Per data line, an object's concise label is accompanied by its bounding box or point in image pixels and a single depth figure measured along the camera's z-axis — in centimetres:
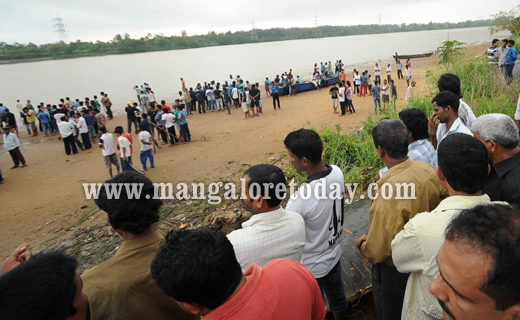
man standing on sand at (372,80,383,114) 1209
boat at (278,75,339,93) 2043
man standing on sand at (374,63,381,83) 1812
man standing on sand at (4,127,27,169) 1005
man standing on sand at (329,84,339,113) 1296
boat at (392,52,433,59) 3646
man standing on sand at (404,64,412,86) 1689
